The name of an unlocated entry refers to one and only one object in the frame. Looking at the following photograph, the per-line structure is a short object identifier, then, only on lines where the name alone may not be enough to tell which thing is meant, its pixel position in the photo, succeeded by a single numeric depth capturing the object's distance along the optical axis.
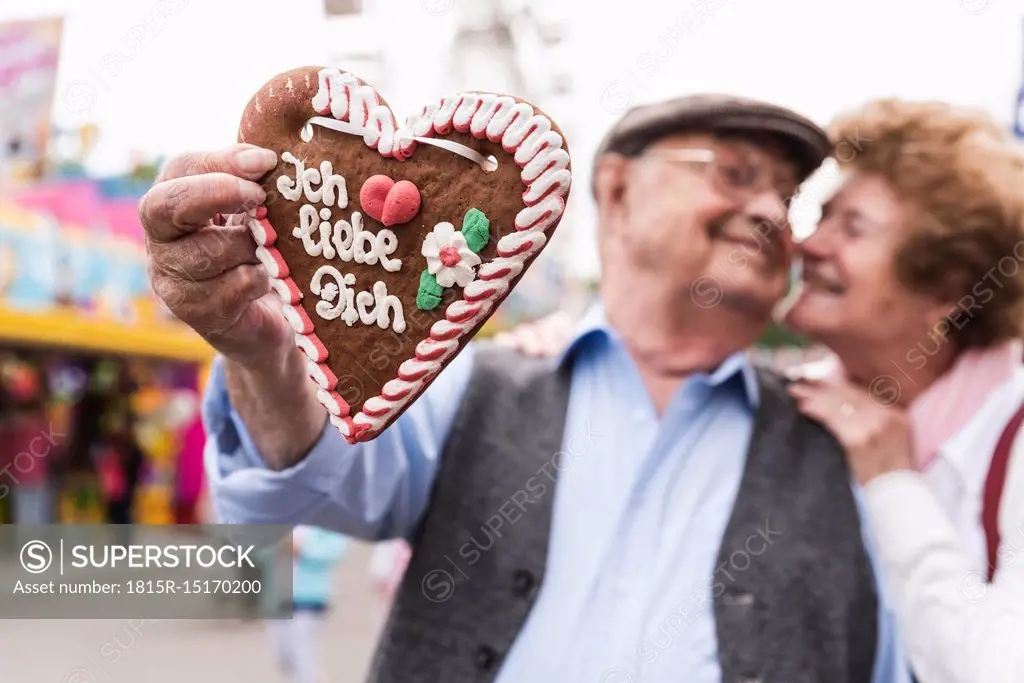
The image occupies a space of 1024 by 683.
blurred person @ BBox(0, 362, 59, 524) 4.89
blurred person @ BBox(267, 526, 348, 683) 3.38
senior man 1.40
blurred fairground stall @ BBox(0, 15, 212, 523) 4.80
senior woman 1.57
